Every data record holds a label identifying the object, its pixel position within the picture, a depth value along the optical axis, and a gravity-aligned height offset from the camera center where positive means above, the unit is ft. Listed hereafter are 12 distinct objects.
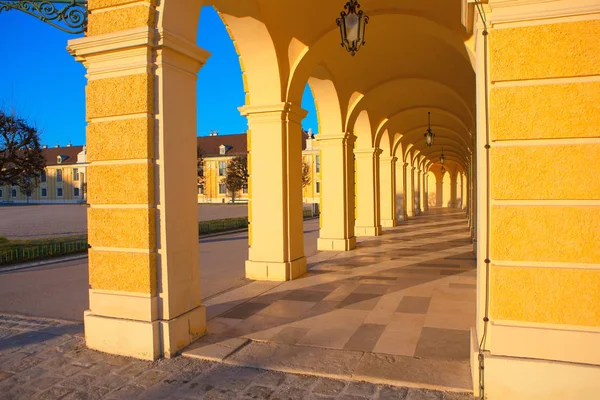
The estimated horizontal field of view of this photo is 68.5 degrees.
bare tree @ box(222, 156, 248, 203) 183.83 +8.29
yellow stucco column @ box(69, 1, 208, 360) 14.23 +0.42
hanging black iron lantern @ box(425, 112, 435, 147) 49.24 +5.92
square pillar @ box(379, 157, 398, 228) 62.49 -0.01
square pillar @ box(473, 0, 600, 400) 10.28 -0.33
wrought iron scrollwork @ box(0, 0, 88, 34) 15.78 +6.70
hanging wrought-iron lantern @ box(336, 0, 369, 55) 17.48 +6.63
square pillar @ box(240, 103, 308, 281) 25.41 +0.15
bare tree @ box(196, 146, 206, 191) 190.27 +11.81
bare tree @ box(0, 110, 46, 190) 43.04 +4.43
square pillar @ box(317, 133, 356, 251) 38.01 +0.07
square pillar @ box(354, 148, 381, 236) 49.43 -0.09
